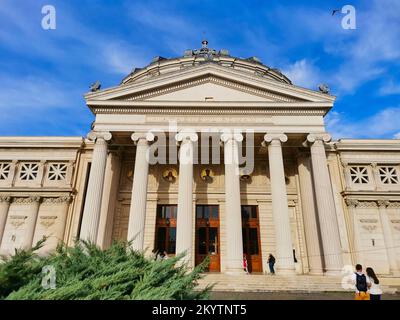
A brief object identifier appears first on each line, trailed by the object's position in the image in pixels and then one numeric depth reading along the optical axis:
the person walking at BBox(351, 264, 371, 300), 8.02
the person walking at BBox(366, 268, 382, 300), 7.97
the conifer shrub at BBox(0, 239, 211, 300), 3.00
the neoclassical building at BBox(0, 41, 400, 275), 17.02
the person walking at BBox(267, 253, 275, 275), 17.91
